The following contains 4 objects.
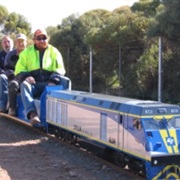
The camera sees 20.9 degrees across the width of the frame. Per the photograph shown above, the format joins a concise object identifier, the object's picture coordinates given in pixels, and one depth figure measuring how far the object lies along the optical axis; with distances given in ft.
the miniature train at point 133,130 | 21.31
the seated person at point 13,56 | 40.26
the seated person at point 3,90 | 40.96
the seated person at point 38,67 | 34.37
